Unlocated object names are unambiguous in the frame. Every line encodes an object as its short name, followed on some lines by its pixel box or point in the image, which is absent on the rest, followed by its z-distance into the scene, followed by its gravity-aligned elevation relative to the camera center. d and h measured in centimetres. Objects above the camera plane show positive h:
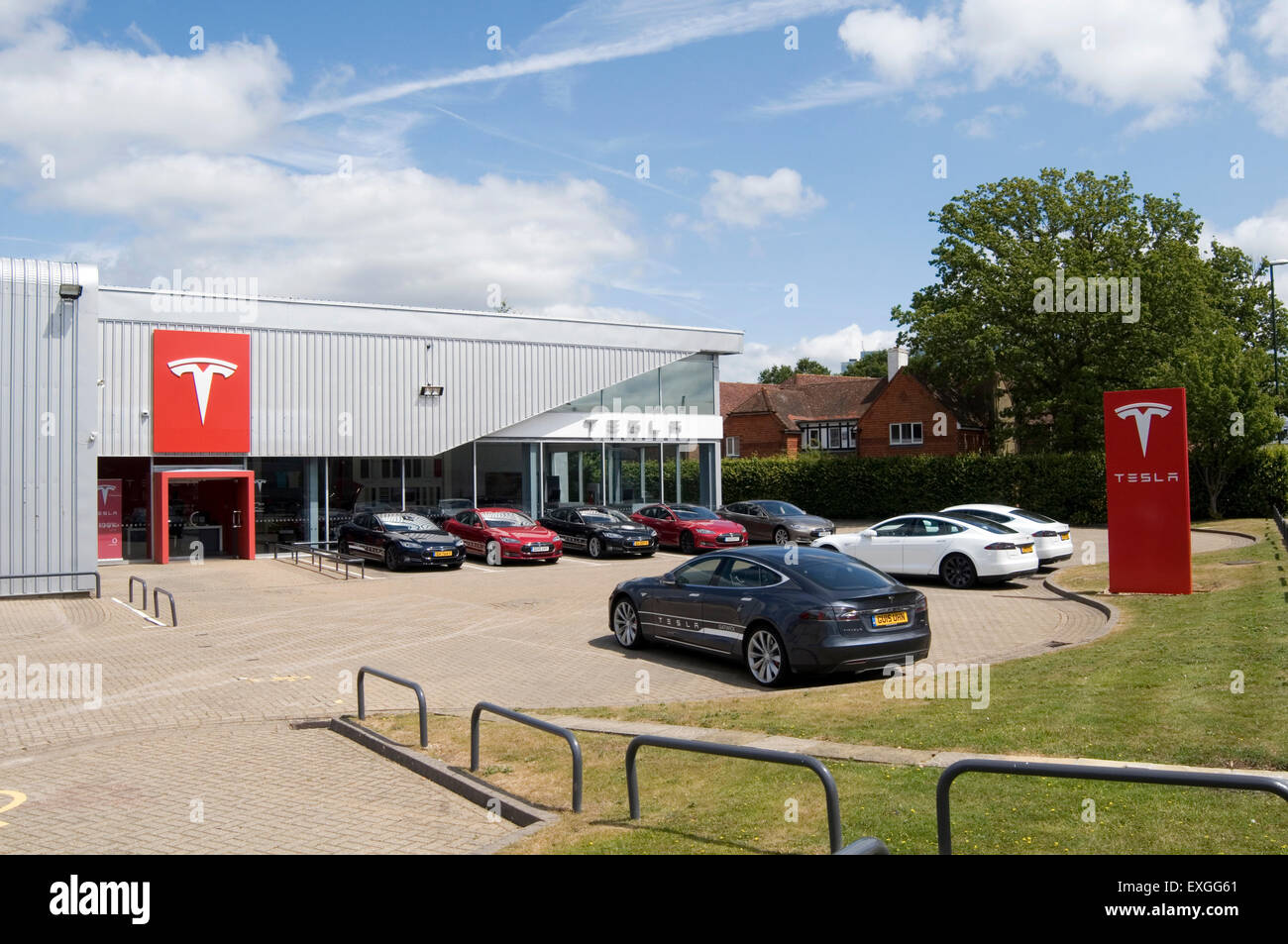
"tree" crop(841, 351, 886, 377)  8969 +946
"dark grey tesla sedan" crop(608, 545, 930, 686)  1067 -156
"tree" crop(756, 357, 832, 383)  10350 +1055
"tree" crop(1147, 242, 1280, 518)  3178 +188
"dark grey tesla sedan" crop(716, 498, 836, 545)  2834 -143
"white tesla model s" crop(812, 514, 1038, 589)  1830 -149
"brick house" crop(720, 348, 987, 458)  4956 +292
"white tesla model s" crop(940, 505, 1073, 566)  1962 -116
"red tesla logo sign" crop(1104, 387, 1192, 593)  1589 -40
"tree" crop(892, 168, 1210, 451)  3684 +630
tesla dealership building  2020 +200
